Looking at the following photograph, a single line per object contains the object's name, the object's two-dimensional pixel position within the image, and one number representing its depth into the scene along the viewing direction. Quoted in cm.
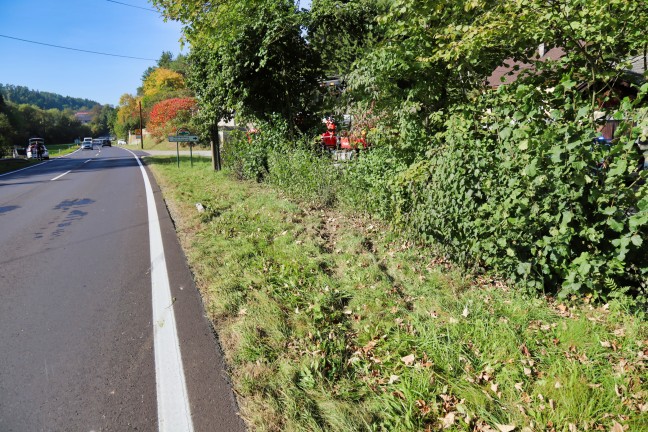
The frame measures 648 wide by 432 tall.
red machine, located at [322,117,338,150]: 920
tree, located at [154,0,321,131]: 922
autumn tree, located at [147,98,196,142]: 3397
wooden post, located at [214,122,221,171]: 1398
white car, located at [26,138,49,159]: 3128
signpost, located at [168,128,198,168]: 1597
